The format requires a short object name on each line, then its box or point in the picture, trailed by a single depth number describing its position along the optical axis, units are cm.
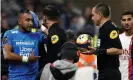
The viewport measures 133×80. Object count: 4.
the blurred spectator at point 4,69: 1899
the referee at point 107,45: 1394
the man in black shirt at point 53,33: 1433
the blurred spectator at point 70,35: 2077
